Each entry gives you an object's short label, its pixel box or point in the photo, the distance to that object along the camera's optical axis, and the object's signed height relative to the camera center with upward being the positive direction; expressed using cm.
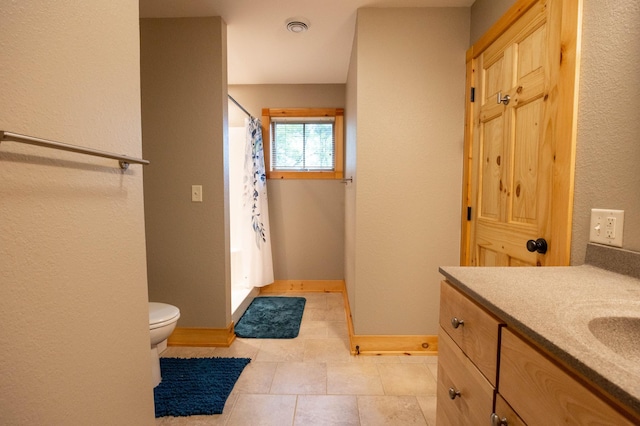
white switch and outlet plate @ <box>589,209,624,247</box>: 94 -11
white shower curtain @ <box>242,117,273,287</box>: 310 -21
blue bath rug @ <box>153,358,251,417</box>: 157 -113
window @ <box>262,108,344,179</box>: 342 +55
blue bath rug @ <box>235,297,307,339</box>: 243 -114
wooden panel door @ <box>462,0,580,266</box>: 114 +27
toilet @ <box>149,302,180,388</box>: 166 -75
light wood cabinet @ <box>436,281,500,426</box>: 75 -49
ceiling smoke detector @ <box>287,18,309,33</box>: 211 +124
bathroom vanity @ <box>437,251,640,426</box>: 47 -31
